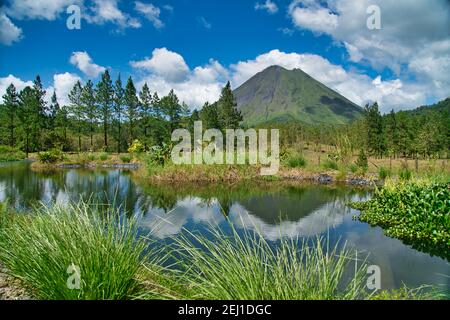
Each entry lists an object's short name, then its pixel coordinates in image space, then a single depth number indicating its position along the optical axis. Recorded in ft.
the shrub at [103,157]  87.71
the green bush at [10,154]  88.69
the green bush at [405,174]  43.21
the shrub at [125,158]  87.15
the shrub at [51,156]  77.30
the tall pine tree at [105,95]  106.63
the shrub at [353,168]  58.96
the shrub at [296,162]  63.16
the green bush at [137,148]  100.69
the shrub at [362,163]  57.62
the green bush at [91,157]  87.04
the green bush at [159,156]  57.36
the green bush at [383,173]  52.49
